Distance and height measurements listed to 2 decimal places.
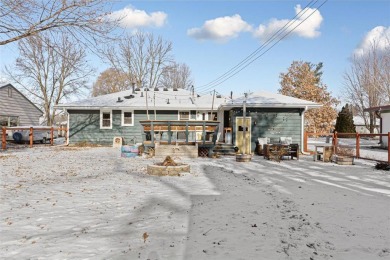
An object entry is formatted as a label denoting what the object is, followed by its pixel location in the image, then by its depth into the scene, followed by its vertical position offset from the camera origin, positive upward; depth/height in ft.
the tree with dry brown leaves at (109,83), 151.42 +27.10
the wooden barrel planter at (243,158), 39.04 -2.99
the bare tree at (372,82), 104.73 +20.78
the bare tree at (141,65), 126.41 +29.37
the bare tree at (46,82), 101.77 +19.32
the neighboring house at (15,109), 90.38 +8.03
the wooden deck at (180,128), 44.75 +1.01
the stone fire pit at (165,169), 26.96 -3.18
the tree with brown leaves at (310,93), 102.37 +15.13
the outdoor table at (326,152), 40.42 -2.20
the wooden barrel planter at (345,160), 37.04 -3.03
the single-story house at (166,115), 54.44 +3.97
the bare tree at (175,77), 135.56 +28.19
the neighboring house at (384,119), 65.87 +3.93
